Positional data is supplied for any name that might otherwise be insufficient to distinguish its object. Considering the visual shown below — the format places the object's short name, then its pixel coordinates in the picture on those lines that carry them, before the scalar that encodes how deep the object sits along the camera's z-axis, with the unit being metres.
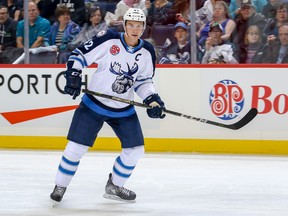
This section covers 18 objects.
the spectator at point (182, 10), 14.14
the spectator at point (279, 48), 13.61
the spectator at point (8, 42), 14.77
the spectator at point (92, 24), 14.43
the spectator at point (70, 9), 14.52
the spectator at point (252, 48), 13.78
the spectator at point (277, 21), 13.63
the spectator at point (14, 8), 14.72
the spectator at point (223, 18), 13.95
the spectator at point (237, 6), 13.73
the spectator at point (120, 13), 14.34
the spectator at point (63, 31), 14.62
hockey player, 9.07
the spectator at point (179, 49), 14.16
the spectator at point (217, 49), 14.02
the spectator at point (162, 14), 14.24
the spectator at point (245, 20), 13.74
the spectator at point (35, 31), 14.72
